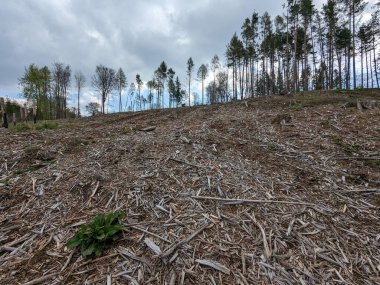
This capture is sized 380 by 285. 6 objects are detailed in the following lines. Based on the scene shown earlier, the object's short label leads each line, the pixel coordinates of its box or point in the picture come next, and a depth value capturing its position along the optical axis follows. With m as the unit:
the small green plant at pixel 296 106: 8.64
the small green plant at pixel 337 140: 5.17
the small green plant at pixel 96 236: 2.39
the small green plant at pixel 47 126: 8.45
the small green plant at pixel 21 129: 7.84
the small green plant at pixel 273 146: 4.97
